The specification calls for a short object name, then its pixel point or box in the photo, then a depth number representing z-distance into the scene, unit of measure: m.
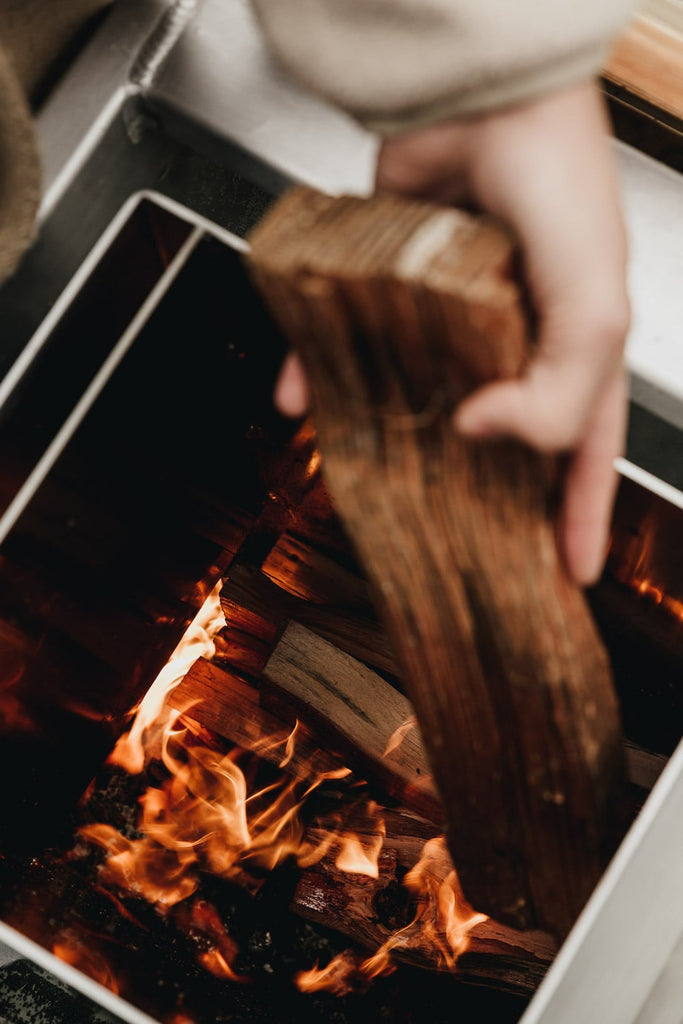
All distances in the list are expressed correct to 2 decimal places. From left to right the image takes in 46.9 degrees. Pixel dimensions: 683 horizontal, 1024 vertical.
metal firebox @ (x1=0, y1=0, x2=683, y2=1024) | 0.82
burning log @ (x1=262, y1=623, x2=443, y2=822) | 1.40
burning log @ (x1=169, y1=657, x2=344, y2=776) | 1.55
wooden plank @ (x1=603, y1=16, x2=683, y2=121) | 0.85
